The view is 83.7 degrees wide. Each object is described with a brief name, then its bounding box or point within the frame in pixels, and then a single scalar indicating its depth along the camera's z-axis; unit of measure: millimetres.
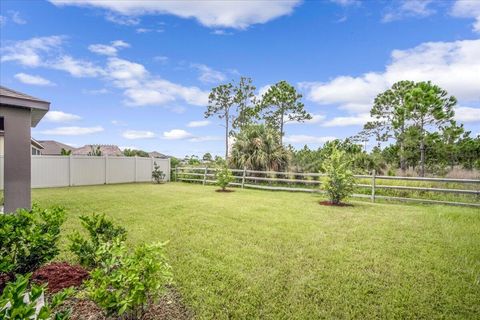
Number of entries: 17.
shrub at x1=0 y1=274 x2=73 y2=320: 1194
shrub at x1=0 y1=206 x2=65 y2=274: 2568
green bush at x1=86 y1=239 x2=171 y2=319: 1934
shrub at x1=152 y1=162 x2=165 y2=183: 15461
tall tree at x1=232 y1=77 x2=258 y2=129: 23734
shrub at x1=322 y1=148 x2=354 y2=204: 8149
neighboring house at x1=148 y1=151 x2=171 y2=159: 39375
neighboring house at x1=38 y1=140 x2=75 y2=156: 30281
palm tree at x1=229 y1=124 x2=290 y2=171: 13430
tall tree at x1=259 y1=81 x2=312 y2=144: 20092
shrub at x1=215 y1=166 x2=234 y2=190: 11510
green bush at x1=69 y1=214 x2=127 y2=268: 2877
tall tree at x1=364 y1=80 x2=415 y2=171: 17609
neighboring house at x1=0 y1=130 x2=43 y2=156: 19358
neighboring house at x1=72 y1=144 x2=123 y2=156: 31078
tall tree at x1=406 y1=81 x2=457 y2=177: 15109
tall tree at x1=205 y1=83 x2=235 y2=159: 24000
